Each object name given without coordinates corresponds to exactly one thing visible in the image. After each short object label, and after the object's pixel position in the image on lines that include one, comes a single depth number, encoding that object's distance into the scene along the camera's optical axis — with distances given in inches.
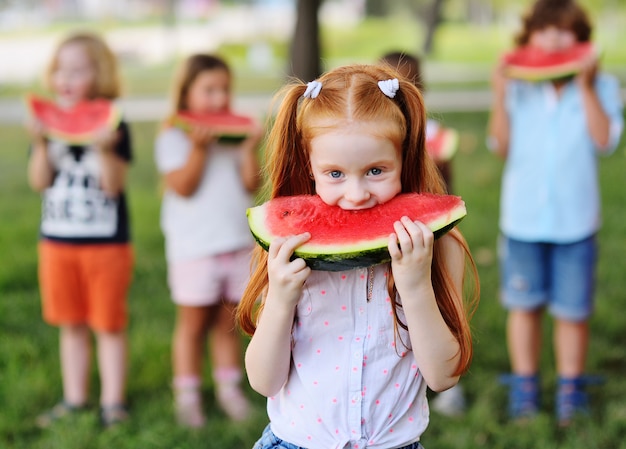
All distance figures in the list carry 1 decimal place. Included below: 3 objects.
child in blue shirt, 156.9
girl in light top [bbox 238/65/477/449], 78.9
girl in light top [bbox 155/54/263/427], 160.7
